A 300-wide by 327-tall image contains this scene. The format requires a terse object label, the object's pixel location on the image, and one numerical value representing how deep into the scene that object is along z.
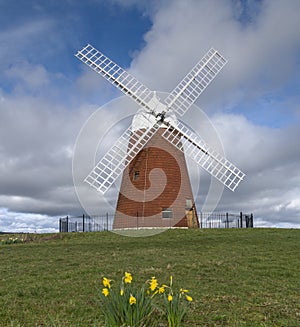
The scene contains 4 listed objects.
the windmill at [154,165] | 23.75
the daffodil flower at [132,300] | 5.19
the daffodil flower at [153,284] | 5.30
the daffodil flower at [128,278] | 5.27
